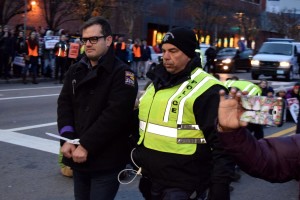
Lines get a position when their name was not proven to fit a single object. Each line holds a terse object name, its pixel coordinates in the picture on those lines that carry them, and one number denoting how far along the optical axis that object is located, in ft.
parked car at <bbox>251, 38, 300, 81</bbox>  76.13
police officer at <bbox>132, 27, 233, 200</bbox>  9.53
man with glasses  10.62
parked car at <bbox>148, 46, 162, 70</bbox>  75.17
